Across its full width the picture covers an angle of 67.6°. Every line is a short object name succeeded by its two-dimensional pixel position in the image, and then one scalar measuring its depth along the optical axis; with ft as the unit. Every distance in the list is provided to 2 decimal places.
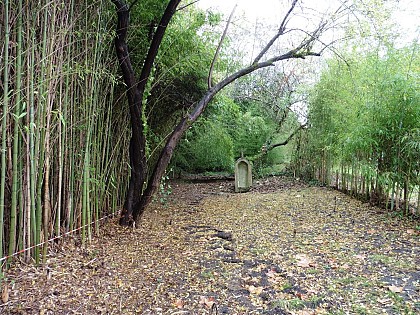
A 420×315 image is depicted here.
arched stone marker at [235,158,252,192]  21.07
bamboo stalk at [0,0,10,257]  5.16
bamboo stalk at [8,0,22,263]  5.49
